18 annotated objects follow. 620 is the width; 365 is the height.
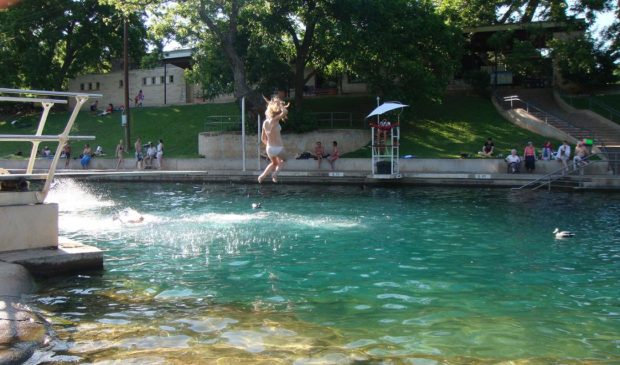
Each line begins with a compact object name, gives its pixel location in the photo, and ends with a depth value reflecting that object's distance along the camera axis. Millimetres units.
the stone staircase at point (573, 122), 33256
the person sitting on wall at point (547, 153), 31453
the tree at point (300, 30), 37688
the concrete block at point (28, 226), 10750
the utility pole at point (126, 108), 42834
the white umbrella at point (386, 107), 29203
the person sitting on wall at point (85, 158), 37875
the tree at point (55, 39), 56844
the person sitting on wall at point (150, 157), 37094
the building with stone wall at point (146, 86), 61812
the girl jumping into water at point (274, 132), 14750
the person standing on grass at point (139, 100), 61781
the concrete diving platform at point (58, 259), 10602
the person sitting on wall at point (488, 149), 33031
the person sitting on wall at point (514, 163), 30250
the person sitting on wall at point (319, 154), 33656
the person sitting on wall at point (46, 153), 40312
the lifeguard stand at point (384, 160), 29406
